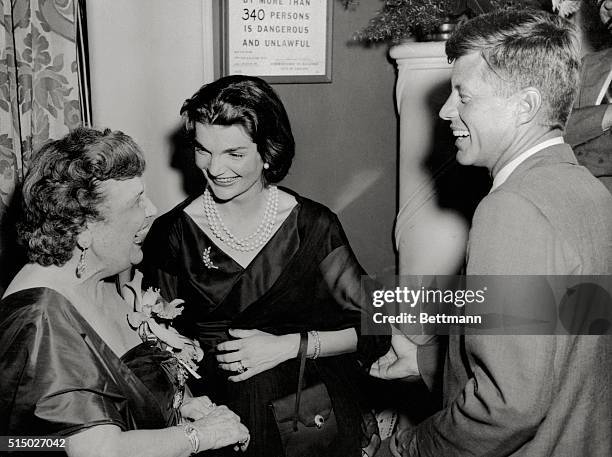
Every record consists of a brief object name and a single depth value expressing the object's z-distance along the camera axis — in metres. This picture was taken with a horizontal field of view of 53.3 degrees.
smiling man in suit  1.07
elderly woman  1.24
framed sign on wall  2.64
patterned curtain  1.92
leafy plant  2.36
